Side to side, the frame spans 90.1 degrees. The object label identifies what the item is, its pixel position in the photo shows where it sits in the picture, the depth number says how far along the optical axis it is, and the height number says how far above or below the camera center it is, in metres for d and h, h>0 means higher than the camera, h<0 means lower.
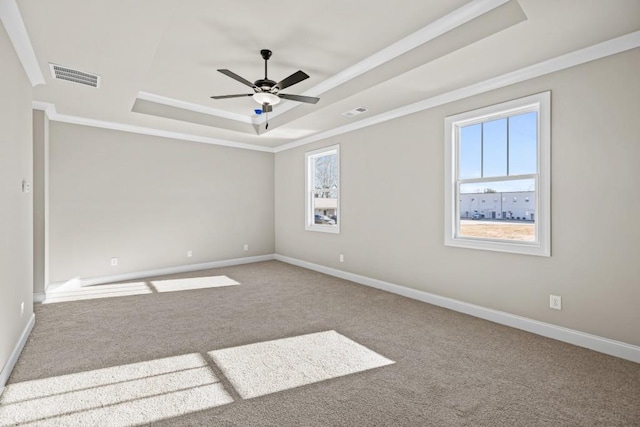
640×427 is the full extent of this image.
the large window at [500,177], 3.13 +0.37
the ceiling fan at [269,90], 3.19 +1.29
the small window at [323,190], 5.71 +0.41
